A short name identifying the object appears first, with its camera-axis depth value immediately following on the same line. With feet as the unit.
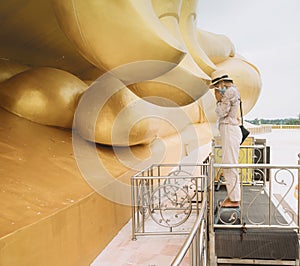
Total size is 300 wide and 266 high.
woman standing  8.36
